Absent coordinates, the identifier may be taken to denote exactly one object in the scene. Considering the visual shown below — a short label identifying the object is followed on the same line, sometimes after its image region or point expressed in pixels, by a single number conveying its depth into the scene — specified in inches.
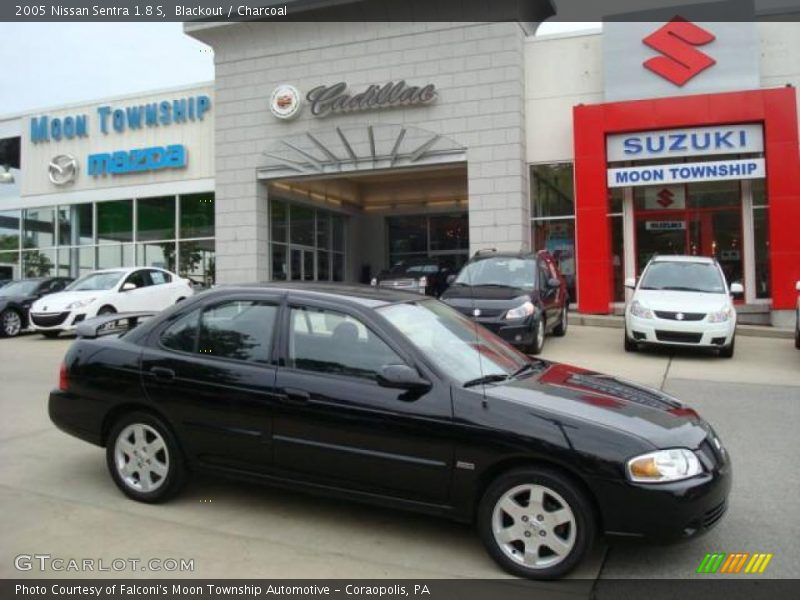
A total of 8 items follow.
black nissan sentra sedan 138.9
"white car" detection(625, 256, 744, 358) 421.4
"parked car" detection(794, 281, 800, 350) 471.8
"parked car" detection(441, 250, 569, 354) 397.1
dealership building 647.8
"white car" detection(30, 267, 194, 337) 568.4
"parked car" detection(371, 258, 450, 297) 754.8
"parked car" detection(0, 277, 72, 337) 621.9
